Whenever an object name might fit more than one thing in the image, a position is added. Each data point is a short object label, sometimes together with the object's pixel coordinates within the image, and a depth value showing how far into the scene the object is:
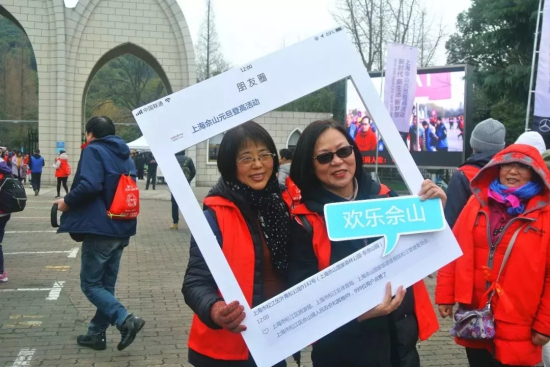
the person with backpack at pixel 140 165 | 35.72
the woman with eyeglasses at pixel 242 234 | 2.47
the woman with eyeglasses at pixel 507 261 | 3.09
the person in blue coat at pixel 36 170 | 22.31
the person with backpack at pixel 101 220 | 5.07
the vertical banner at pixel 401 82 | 11.61
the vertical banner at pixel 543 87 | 9.01
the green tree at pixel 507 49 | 15.45
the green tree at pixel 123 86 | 57.94
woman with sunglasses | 2.44
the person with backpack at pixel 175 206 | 11.43
